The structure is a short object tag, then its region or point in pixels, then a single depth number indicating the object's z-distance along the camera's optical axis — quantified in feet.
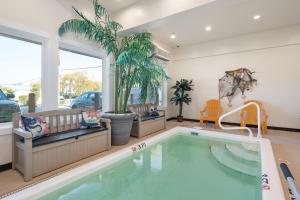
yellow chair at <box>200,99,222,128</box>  18.42
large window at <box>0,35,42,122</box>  8.98
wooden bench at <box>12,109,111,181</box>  7.22
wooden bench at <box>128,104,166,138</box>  13.87
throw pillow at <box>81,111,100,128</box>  10.46
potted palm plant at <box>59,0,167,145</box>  10.91
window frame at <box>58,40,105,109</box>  11.43
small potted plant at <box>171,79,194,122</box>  20.83
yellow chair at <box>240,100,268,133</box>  16.10
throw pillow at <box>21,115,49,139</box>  7.80
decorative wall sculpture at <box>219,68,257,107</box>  18.28
